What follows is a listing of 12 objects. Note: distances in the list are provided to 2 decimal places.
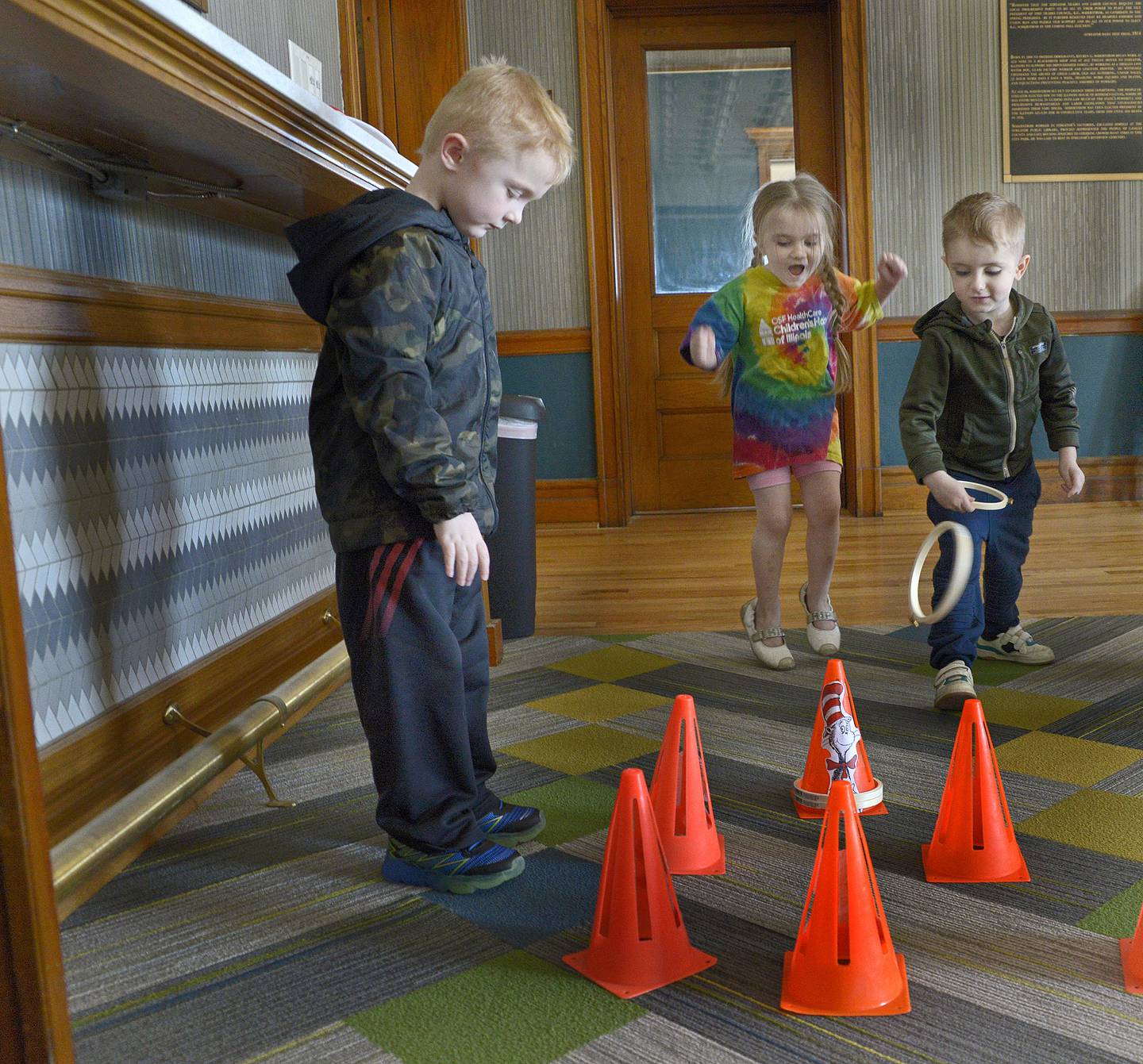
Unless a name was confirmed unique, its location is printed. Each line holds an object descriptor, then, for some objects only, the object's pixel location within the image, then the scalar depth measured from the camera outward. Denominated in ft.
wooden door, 15.99
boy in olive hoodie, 6.89
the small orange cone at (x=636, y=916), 3.83
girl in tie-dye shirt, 8.15
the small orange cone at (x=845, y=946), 3.63
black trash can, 9.16
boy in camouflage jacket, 4.29
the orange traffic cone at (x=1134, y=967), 3.69
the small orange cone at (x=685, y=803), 4.74
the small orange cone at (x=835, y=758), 5.19
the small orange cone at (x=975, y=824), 4.55
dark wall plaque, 15.42
